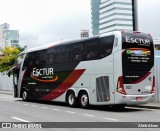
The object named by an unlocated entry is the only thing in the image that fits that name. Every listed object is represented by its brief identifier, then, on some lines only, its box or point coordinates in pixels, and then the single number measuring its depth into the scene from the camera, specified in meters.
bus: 17.20
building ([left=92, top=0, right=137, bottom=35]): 118.01
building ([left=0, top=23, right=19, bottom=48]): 197.60
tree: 61.62
